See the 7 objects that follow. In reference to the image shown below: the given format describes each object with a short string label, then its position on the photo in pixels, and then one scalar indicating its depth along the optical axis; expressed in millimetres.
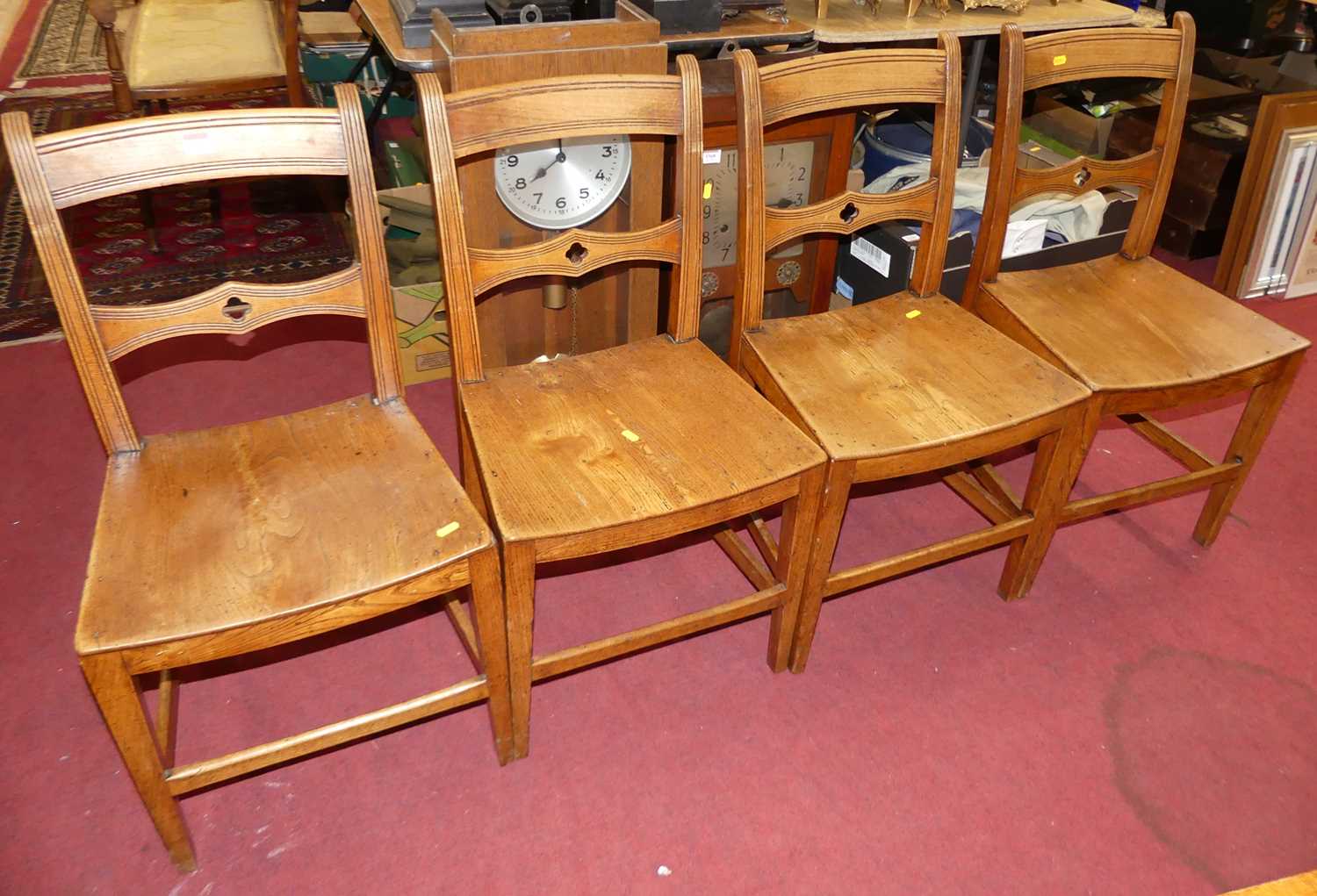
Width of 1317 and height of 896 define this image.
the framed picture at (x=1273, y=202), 2732
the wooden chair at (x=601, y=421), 1415
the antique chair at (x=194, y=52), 2826
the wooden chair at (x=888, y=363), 1594
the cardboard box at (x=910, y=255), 2279
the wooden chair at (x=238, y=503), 1254
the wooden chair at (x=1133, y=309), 1765
